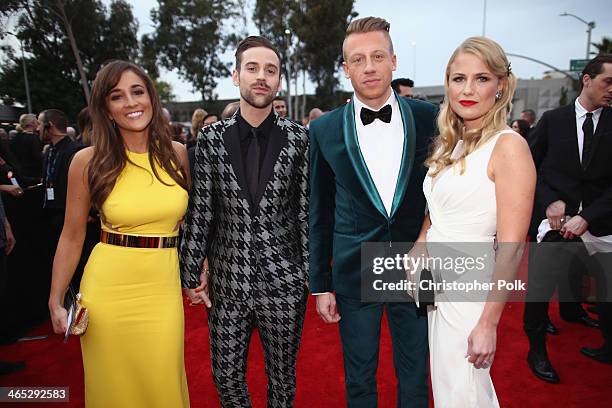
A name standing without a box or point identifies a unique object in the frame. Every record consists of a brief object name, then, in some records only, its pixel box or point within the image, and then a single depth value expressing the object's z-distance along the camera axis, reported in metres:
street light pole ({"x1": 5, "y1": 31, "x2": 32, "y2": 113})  23.36
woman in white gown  1.57
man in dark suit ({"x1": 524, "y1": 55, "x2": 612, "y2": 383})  3.03
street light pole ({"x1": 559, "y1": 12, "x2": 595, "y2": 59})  21.17
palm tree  24.59
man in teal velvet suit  2.03
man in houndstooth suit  2.14
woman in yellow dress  2.06
